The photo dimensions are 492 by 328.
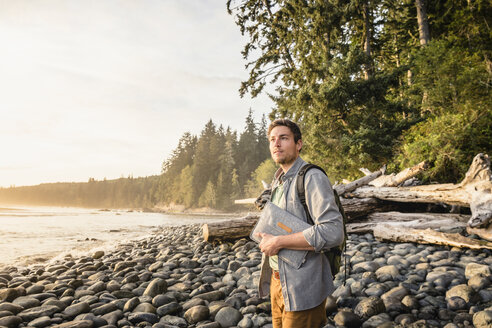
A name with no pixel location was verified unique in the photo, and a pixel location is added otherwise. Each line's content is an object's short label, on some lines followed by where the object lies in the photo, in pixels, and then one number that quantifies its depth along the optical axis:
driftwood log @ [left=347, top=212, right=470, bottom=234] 6.44
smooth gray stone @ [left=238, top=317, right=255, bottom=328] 3.20
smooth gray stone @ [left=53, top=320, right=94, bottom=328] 3.14
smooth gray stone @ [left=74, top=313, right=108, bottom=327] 3.30
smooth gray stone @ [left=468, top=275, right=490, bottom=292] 3.48
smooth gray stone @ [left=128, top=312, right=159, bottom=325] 3.41
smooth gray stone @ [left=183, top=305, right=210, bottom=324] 3.41
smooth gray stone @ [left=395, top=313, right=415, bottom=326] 2.91
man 1.65
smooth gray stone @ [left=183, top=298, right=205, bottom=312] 3.74
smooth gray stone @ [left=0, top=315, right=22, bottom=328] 3.21
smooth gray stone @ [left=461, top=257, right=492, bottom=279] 3.84
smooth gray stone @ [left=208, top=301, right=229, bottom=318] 3.53
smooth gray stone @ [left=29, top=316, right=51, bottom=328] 3.25
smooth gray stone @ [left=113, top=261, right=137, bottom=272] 5.65
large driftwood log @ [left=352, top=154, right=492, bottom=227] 5.27
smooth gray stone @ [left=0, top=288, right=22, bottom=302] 4.09
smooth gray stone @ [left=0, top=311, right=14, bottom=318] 3.42
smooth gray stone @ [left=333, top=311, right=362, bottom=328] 3.06
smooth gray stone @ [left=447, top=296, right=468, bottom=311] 3.15
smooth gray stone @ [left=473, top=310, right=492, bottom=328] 2.64
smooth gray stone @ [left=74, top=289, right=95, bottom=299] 4.26
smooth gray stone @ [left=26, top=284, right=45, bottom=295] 4.44
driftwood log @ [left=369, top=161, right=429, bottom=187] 7.07
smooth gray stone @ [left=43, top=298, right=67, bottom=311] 3.83
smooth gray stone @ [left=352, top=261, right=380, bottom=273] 4.61
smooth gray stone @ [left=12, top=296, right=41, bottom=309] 3.85
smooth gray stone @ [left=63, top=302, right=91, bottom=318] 3.58
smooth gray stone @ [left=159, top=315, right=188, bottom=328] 3.34
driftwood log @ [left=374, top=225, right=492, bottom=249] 5.00
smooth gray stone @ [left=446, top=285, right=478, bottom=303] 3.24
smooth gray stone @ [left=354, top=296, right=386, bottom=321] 3.18
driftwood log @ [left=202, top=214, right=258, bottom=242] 7.36
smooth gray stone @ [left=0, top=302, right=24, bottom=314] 3.60
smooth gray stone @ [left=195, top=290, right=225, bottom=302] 4.02
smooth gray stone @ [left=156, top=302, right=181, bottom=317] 3.60
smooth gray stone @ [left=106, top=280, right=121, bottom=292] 4.53
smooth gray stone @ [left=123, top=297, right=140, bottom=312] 3.75
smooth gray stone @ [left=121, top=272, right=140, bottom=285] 4.80
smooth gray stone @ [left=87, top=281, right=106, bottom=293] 4.50
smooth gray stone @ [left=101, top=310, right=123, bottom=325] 3.38
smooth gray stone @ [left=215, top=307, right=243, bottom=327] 3.31
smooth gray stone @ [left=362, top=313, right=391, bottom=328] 2.94
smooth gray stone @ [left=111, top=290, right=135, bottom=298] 4.23
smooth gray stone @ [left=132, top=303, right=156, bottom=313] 3.63
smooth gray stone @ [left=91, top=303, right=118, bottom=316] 3.63
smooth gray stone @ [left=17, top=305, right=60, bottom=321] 3.47
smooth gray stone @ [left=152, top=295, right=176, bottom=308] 3.85
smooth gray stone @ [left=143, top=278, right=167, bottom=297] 4.23
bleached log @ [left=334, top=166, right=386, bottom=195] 8.36
